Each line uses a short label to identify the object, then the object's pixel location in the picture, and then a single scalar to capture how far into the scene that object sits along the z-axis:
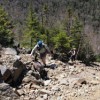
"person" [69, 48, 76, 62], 12.30
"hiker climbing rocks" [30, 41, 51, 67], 8.13
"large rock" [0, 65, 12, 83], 6.47
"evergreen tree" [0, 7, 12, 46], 13.61
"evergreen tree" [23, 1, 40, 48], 22.81
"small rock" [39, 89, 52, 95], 6.30
